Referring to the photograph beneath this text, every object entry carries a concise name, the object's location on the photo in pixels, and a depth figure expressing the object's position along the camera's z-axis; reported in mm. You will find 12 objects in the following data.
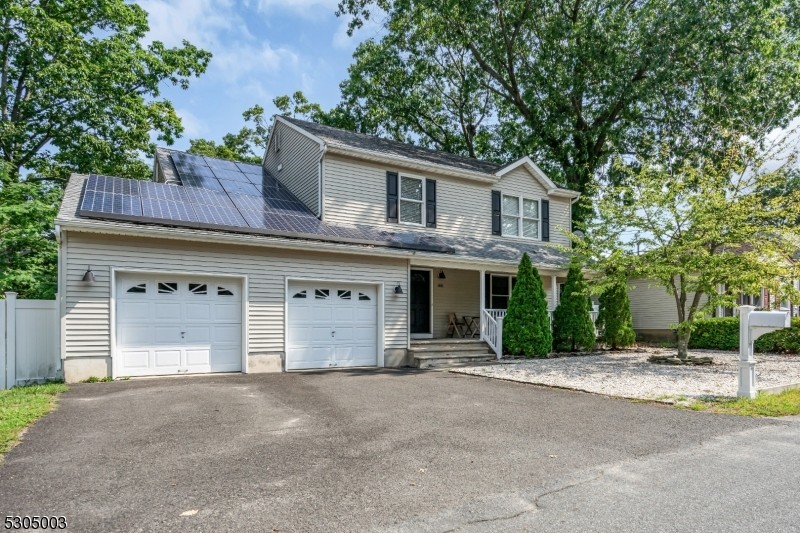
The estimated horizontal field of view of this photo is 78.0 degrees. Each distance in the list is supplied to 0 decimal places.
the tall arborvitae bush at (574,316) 14367
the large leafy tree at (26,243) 12102
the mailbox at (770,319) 7316
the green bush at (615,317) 15852
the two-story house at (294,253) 9336
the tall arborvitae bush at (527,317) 13312
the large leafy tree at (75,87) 17984
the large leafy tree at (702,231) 11680
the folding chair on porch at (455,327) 15578
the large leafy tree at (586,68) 17094
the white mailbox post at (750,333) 7395
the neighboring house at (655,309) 19672
